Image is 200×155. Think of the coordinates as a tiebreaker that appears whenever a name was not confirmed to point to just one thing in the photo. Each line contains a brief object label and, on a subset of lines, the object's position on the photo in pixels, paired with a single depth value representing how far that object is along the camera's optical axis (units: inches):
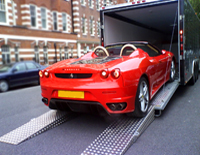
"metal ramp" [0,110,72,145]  135.6
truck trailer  219.9
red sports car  128.3
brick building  829.8
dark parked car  378.0
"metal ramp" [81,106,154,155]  113.7
